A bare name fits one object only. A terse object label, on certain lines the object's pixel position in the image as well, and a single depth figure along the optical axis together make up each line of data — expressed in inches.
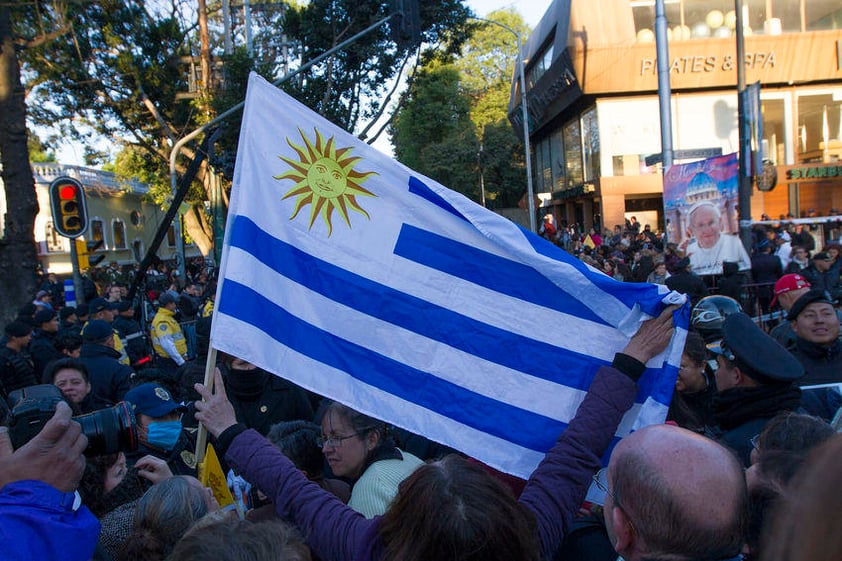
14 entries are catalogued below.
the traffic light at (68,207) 362.3
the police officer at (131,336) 320.8
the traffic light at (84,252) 442.6
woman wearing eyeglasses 99.6
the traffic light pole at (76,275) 389.1
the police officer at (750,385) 109.5
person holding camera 65.9
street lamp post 1002.6
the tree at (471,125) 1647.4
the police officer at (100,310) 333.1
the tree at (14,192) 371.9
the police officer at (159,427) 135.6
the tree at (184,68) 731.4
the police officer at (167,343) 325.4
